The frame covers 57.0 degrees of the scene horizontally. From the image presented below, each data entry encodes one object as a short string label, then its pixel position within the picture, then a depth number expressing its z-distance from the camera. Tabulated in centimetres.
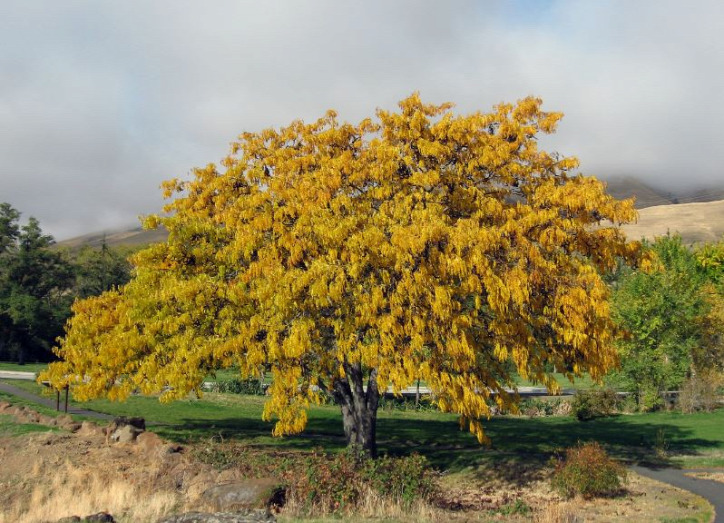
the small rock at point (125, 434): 2421
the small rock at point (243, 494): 1510
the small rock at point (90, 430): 2582
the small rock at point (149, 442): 2272
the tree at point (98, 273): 9319
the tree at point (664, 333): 4462
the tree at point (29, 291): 7294
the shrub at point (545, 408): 4719
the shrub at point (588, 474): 1903
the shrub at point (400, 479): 1667
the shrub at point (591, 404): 4325
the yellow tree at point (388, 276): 1748
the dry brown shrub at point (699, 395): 4444
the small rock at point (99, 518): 1290
